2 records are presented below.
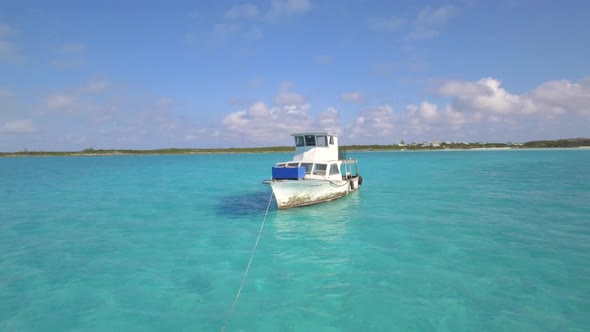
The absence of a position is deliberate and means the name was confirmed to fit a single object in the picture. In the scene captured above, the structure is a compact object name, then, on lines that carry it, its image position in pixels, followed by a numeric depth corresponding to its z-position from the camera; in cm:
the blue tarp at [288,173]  2283
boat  2289
